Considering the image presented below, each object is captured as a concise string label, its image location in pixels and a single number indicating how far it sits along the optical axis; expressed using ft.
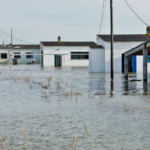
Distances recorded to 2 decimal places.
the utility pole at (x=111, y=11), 92.27
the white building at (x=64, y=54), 205.26
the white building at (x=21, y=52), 256.52
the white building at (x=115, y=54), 123.54
